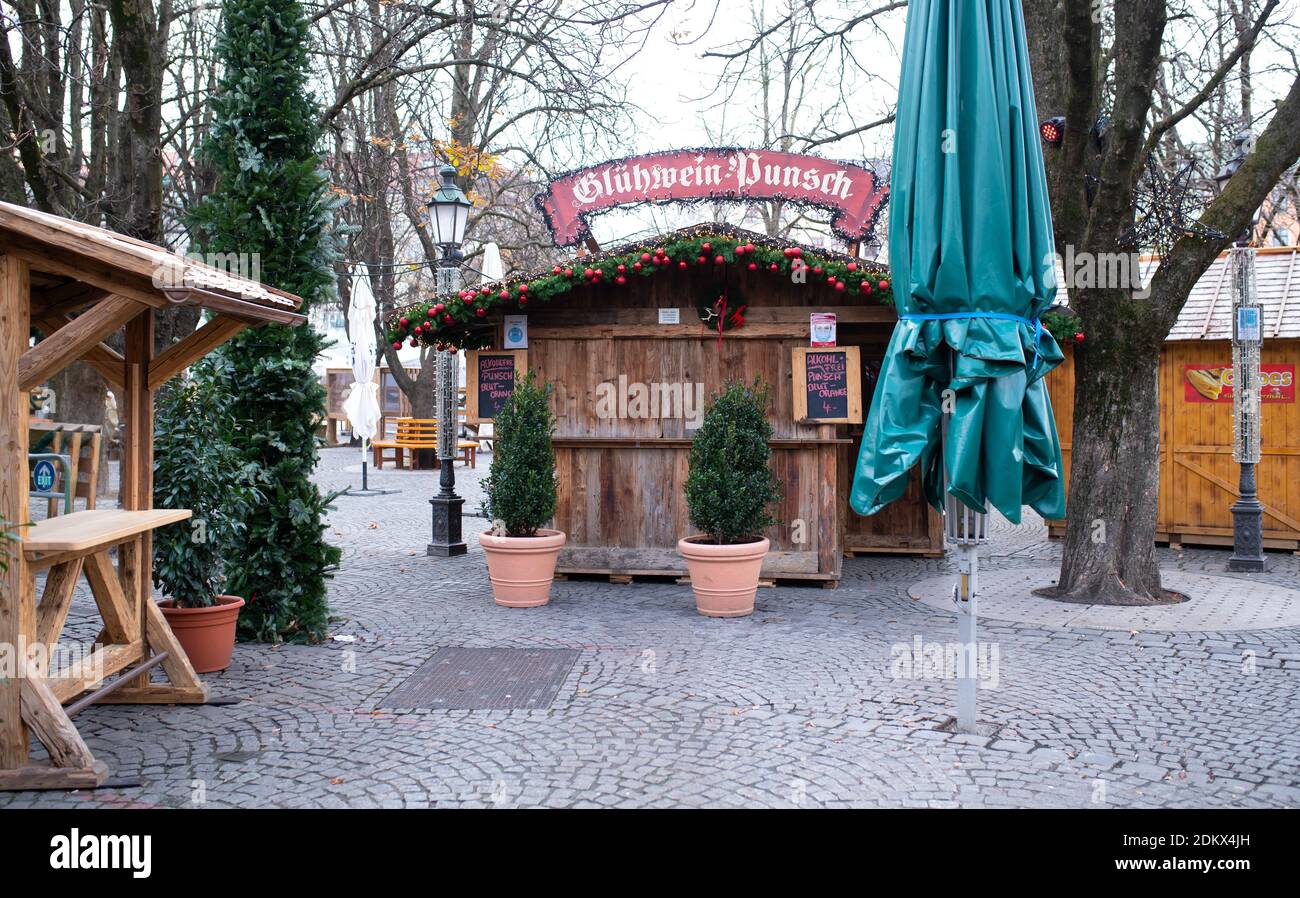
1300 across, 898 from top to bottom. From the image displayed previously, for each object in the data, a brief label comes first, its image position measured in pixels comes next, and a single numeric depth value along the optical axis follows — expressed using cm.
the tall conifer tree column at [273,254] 714
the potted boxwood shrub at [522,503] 856
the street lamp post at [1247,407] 1056
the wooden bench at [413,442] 2423
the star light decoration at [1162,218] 833
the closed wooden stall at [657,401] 959
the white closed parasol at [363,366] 1788
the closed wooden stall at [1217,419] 1184
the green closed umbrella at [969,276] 492
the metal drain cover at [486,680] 586
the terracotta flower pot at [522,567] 859
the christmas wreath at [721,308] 959
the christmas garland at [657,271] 868
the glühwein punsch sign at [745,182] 1005
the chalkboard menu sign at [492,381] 996
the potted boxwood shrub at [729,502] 822
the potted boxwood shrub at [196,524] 634
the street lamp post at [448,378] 1192
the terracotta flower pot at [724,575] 818
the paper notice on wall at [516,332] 996
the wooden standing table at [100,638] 443
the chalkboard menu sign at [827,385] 926
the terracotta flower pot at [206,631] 633
